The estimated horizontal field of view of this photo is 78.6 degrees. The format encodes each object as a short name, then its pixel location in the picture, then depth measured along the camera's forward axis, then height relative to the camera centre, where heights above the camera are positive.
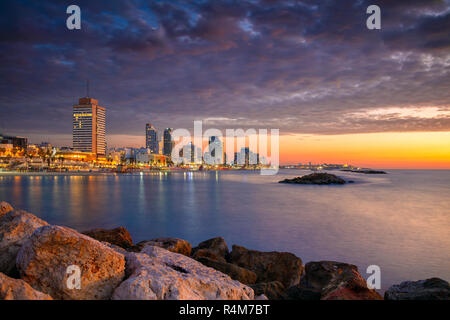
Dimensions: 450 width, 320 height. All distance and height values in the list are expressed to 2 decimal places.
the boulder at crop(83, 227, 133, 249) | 10.33 -2.97
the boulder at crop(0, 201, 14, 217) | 8.63 -1.54
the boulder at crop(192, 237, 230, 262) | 9.37 -3.43
